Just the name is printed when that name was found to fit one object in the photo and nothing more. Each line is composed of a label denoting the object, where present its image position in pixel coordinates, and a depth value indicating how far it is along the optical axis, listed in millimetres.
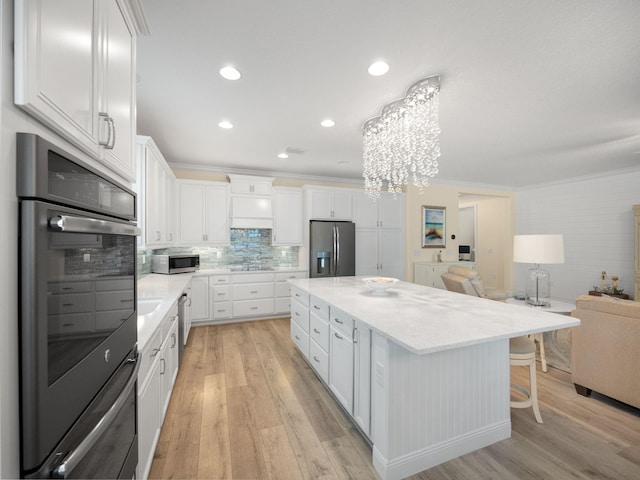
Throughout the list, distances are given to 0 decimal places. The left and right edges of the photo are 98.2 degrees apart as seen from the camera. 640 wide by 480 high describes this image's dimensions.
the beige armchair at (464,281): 3812
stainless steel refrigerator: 4875
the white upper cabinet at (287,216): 4957
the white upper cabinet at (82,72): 621
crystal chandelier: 2307
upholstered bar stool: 2020
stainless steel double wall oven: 593
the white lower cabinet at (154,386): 1425
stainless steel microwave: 3900
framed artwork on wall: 5785
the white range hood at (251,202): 4707
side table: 2893
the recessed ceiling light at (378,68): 1985
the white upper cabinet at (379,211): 5289
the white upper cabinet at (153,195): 2576
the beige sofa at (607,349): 2104
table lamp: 3063
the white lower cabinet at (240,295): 4316
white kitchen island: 1542
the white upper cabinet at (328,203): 4984
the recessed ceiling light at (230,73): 2059
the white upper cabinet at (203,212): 4410
